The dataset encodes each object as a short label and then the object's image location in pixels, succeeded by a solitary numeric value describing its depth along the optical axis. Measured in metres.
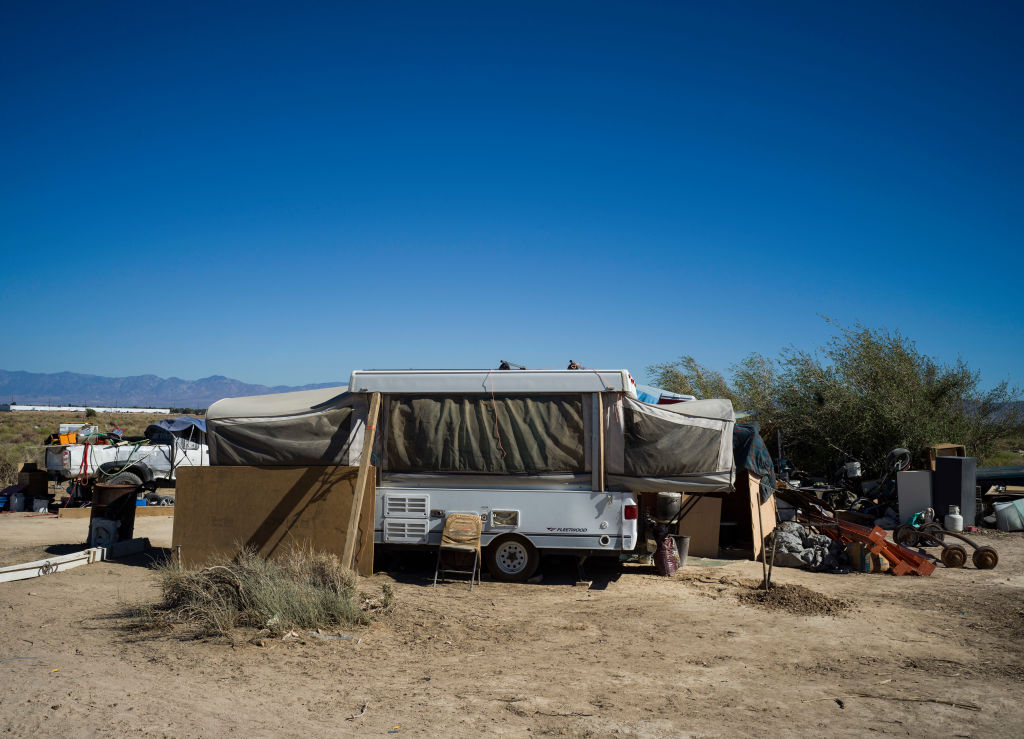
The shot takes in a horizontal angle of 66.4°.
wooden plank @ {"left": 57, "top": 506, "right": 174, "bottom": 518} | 15.77
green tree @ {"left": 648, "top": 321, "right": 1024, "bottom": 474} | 18.60
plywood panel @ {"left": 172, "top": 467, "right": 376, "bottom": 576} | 9.56
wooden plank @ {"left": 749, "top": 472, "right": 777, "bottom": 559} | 11.41
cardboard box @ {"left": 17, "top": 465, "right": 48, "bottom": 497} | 16.98
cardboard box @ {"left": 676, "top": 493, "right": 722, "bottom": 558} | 11.65
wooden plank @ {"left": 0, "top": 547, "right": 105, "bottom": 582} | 8.98
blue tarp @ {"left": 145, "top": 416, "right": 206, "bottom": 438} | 19.27
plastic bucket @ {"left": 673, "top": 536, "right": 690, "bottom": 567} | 10.79
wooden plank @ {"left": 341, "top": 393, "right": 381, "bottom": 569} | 9.07
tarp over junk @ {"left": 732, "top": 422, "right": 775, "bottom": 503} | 11.08
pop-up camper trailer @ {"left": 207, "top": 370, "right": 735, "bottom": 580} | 9.41
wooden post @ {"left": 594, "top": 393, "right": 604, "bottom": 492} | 9.40
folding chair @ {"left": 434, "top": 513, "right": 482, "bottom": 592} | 9.34
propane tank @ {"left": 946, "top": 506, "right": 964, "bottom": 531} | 13.74
